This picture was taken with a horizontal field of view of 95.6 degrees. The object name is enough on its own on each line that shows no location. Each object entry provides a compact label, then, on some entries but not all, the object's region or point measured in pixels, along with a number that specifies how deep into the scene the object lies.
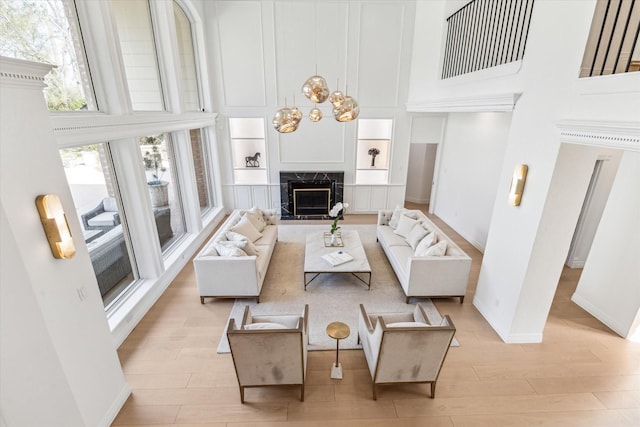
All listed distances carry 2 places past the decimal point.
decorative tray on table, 5.35
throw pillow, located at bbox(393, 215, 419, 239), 5.61
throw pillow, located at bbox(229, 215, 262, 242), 5.29
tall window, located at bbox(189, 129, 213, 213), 6.74
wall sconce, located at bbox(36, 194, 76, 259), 2.10
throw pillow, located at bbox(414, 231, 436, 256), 4.61
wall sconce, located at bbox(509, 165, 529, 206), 3.37
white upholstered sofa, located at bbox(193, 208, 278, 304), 4.20
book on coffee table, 4.77
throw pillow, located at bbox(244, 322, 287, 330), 2.88
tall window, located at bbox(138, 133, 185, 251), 4.84
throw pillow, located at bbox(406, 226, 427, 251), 5.08
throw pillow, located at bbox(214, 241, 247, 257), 4.30
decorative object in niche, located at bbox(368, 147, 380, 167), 7.92
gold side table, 2.94
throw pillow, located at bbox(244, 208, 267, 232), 5.84
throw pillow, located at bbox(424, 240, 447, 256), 4.38
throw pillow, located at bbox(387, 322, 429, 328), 2.90
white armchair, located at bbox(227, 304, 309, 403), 2.62
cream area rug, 3.96
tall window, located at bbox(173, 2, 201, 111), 5.90
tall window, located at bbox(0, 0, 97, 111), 2.66
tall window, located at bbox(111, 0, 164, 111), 4.02
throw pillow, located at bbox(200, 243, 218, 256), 4.34
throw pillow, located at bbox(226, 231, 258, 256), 4.57
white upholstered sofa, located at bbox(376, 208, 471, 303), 4.23
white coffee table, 4.64
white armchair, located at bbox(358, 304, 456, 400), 2.65
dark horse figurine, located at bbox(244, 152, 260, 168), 7.84
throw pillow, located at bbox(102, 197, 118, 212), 3.77
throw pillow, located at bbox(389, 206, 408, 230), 6.09
